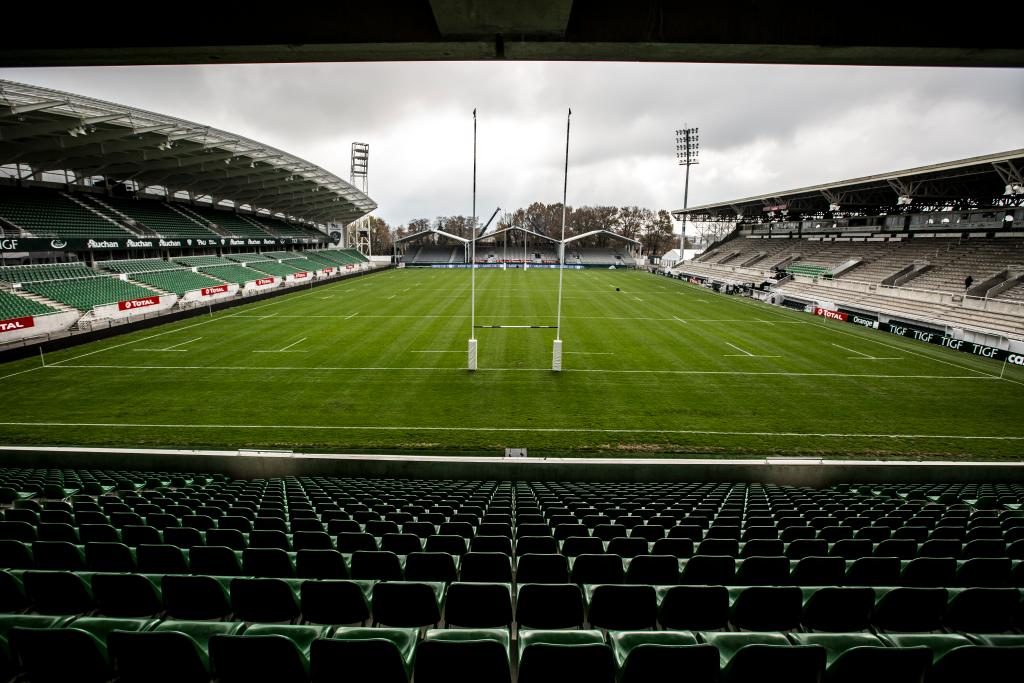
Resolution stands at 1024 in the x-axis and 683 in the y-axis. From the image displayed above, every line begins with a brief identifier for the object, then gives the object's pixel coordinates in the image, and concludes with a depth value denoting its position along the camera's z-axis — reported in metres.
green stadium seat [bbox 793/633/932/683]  2.49
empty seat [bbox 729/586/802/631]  3.72
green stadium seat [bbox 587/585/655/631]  3.69
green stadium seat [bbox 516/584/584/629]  3.60
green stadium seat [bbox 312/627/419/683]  2.53
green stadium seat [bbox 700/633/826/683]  2.49
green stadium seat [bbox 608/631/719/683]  2.48
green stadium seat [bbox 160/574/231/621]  3.73
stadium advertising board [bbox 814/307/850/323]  36.09
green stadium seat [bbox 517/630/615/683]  2.51
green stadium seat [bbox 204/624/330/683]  2.59
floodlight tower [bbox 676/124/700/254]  85.62
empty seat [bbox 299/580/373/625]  3.65
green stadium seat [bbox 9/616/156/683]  2.59
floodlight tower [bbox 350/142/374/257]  89.37
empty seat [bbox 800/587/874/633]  3.75
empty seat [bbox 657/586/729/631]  3.72
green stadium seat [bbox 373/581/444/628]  3.59
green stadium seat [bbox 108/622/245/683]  2.59
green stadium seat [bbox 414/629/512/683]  2.54
